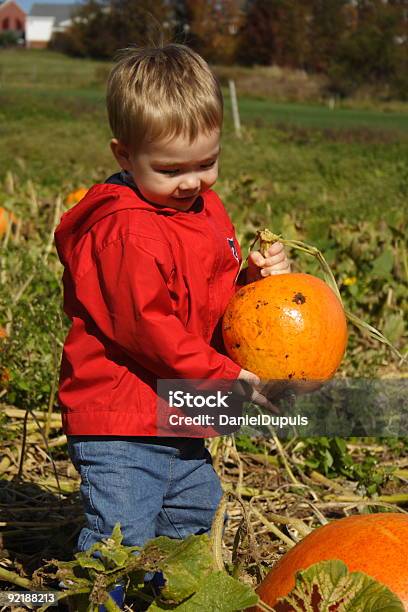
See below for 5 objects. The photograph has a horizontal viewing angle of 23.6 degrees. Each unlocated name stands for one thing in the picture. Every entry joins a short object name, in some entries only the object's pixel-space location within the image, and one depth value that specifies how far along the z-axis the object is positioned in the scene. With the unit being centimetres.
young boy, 233
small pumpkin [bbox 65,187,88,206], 651
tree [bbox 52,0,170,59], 6269
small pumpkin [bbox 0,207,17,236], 611
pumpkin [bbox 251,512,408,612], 187
